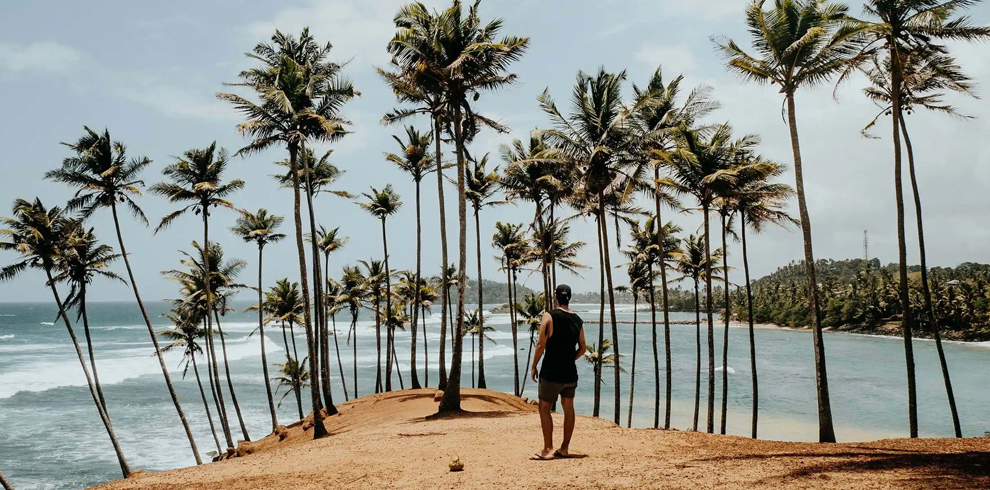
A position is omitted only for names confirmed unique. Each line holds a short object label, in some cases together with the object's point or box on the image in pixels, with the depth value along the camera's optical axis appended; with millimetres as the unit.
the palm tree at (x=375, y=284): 34500
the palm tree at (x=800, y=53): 13828
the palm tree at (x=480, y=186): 29625
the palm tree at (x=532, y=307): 39031
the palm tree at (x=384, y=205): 31266
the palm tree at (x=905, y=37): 14422
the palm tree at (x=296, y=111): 17766
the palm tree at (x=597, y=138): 21906
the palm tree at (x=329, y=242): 34031
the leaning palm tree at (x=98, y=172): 22438
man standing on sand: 7023
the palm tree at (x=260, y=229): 30922
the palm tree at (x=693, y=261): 29672
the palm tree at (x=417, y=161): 26984
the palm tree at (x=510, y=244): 34500
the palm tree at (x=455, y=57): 17625
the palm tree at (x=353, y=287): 37312
